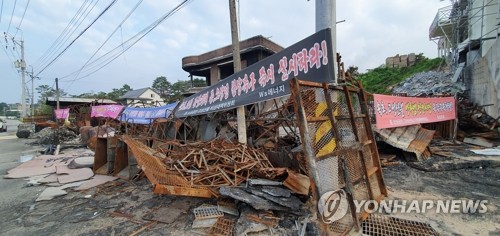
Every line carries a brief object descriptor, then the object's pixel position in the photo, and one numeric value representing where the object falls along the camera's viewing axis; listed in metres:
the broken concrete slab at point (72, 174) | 6.50
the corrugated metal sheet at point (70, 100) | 27.11
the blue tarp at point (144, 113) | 10.22
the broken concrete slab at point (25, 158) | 10.10
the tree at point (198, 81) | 36.87
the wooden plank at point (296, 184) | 3.94
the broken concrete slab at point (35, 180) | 6.38
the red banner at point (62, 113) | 22.12
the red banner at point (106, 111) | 18.23
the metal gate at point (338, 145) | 3.14
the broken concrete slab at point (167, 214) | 3.94
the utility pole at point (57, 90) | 24.52
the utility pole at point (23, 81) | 29.78
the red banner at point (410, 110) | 7.00
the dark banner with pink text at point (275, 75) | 3.84
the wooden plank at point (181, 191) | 3.94
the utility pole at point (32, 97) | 33.49
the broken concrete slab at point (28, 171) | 7.30
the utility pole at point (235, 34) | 7.03
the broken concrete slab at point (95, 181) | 5.93
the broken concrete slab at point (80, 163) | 7.69
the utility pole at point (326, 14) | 5.31
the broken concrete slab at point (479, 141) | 8.98
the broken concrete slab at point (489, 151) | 7.48
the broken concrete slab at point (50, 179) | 6.54
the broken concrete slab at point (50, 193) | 5.24
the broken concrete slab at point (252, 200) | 3.68
